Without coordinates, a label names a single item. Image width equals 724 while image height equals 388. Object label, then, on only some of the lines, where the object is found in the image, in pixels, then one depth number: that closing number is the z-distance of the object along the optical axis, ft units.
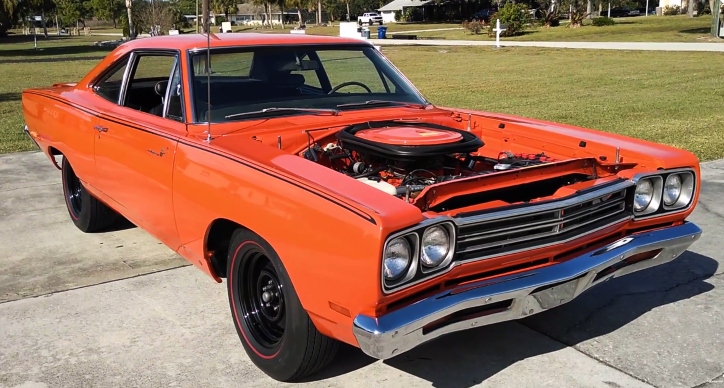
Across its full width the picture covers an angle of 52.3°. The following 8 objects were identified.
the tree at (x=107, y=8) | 221.05
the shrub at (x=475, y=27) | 139.13
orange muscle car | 9.16
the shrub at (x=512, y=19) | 122.11
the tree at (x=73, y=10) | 242.99
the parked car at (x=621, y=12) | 224.33
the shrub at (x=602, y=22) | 138.92
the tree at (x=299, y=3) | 272.31
